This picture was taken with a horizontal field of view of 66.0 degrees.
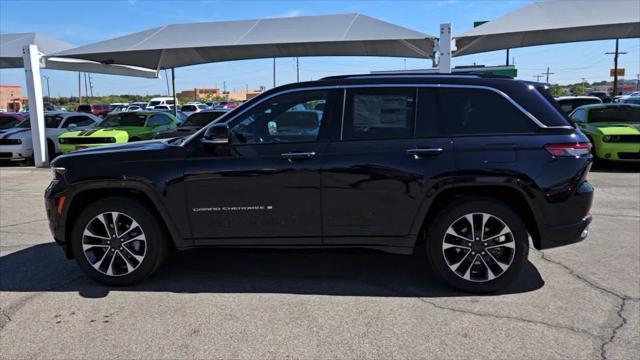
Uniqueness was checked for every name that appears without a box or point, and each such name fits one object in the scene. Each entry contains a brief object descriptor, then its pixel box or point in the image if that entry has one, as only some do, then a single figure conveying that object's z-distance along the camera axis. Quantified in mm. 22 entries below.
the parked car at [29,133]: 14133
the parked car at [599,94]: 40781
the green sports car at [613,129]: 11125
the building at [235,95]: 104712
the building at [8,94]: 81412
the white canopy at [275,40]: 12391
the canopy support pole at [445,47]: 11383
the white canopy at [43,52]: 14364
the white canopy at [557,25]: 11414
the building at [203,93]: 105400
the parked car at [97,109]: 40453
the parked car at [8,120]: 16438
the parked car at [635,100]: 25550
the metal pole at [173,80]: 19500
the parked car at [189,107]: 37406
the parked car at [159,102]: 41625
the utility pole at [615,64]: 42575
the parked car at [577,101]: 22158
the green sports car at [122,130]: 11977
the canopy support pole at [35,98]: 13312
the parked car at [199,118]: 12636
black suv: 4098
